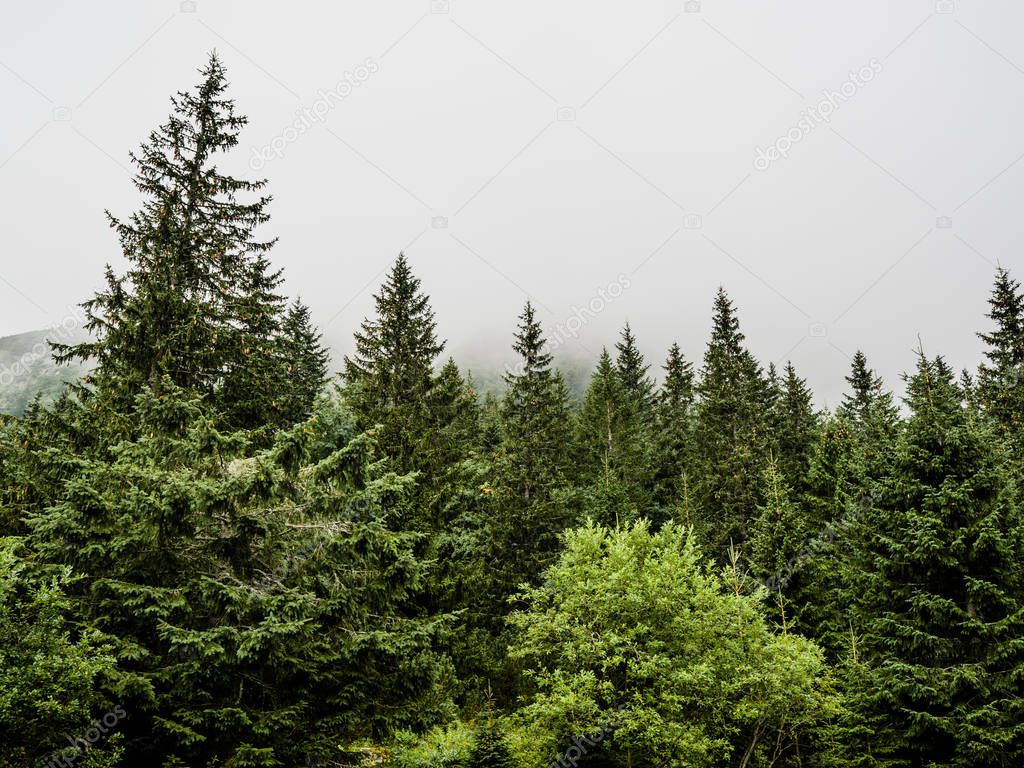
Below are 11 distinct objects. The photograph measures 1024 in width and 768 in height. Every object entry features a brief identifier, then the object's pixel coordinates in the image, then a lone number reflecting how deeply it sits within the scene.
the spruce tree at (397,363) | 21.06
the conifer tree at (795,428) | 33.00
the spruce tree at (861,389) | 50.78
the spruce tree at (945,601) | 13.01
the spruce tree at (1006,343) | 28.71
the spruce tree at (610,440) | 35.31
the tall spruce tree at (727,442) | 29.03
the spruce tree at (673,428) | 38.41
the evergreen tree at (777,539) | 23.02
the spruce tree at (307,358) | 27.40
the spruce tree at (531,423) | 24.56
